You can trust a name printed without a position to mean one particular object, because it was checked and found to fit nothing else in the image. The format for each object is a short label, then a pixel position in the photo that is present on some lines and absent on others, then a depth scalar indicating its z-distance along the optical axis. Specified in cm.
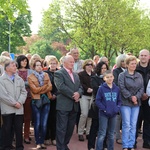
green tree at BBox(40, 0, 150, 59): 2694
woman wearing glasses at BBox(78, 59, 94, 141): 741
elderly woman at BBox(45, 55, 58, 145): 698
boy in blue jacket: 591
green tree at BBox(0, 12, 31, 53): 4138
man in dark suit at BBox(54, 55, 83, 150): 602
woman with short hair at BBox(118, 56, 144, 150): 645
